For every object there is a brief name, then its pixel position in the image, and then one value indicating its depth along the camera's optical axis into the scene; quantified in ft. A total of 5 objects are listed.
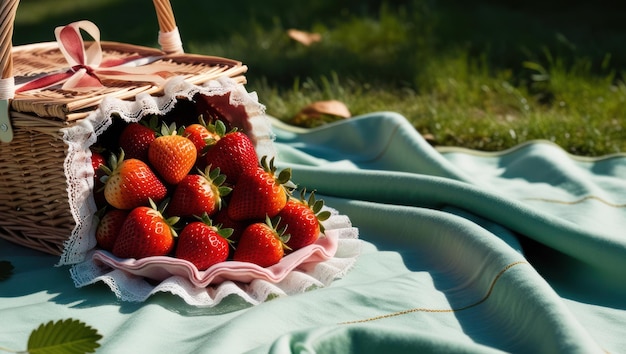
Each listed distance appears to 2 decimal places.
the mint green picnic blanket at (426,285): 1.56
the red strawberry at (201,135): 1.98
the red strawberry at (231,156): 1.93
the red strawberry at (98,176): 1.89
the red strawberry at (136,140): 1.92
